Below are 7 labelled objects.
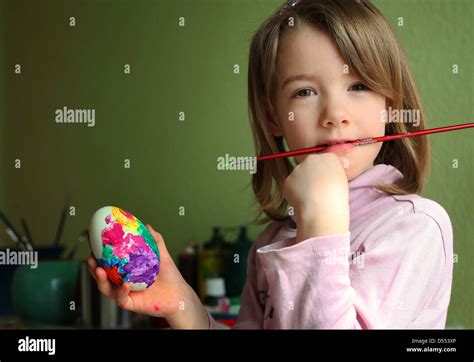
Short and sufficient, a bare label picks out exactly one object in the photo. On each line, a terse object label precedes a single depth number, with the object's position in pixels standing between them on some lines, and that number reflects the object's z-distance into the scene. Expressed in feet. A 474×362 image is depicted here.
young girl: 2.37
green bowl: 3.56
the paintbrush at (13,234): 3.49
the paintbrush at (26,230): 3.52
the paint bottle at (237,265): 3.97
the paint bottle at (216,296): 4.37
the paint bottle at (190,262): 3.51
